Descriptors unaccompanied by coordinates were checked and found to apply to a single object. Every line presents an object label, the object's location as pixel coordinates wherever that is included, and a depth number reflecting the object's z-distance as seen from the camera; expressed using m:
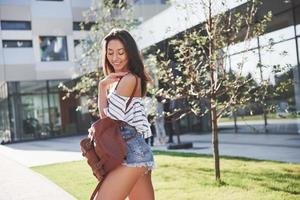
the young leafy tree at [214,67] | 7.56
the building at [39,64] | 31.61
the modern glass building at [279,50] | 15.70
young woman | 3.17
